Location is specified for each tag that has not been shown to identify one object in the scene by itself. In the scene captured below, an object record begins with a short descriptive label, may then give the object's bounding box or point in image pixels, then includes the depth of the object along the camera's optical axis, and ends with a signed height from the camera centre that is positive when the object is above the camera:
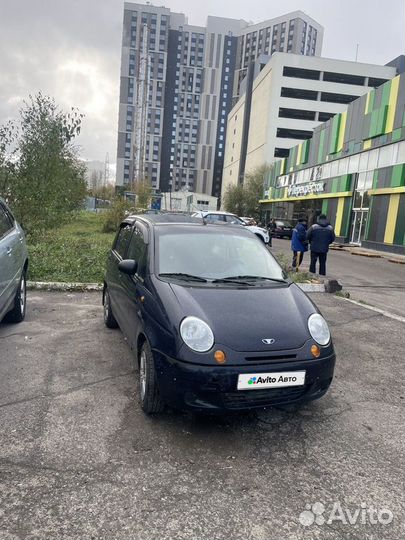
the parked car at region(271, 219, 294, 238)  32.66 -1.72
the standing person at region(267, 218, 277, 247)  33.33 -1.57
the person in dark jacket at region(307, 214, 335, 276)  11.69 -0.80
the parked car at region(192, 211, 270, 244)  19.00 -0.64
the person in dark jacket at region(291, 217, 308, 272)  12.84 -0.97
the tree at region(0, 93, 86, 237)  10.95 +0.51
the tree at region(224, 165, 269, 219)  53.41 +1.16
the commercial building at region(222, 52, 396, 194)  61.81 +17.09
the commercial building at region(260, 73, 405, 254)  23.72 +2.79
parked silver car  4.97 -1.02
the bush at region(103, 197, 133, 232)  22.14 -0.96
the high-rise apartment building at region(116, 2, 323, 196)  135.25 +36.59
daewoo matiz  3.12 -1.00
